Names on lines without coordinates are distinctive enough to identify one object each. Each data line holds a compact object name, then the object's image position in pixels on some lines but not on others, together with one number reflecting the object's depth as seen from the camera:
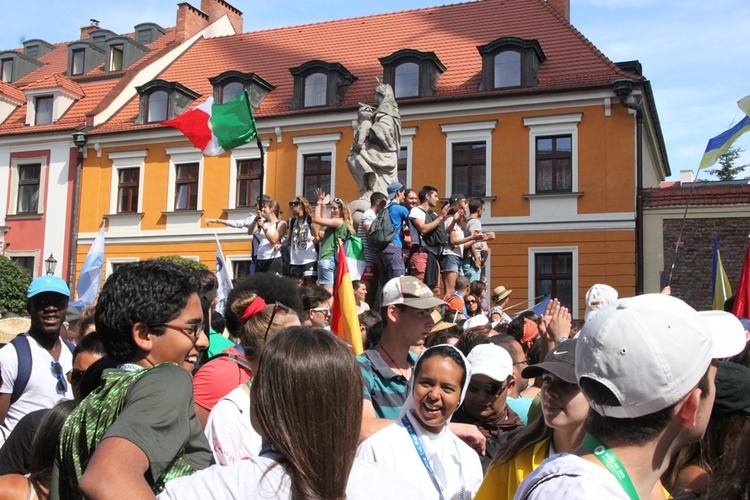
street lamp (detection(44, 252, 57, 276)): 28.51
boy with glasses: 2.12
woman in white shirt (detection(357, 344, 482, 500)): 3.13
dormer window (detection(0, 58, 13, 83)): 39.72
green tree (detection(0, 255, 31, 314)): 26.44
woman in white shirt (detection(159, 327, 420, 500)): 1.95
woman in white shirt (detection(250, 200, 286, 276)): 11.24
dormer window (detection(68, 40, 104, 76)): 36.88
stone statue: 11.90
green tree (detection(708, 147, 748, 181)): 55.94
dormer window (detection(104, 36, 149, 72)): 36.06
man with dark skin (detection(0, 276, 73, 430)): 4.60
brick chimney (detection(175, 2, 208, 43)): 35.56
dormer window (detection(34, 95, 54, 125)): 33.59
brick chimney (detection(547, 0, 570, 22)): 30.45
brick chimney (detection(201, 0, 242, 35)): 36.75
